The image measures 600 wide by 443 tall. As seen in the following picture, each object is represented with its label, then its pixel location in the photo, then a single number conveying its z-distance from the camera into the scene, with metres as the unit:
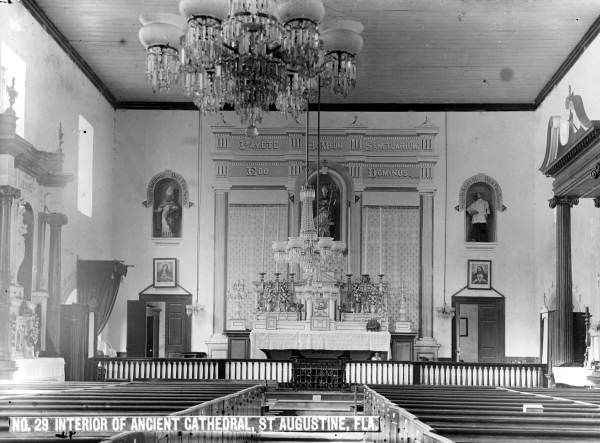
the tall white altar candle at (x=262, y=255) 18.89
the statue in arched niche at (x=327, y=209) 18.67
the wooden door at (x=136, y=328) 16.66
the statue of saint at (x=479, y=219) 18.92
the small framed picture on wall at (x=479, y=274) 18.72
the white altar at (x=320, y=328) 16.52
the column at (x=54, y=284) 13.73
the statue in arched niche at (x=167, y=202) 19.11
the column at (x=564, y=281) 12.72
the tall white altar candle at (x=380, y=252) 18.84
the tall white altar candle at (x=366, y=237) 18.84
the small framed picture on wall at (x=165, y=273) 18.86
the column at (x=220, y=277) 18.47
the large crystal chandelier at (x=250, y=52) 8.95
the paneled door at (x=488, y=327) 18.55
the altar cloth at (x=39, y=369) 12.02
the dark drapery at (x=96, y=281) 15.94
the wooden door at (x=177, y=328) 18.64
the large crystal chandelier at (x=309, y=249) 14.62
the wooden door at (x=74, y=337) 13.51
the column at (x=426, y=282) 18.38
